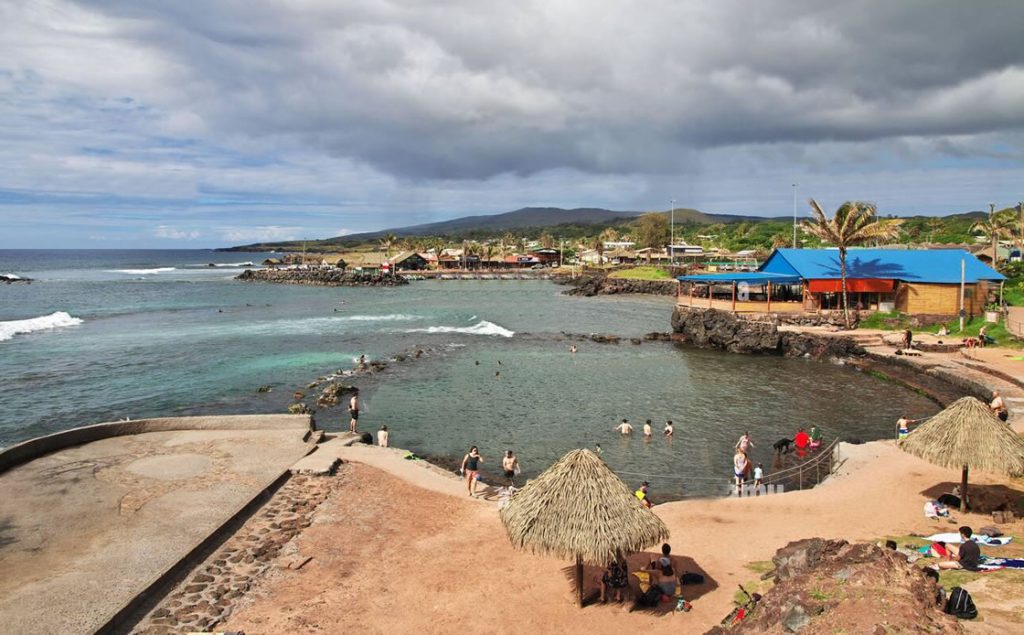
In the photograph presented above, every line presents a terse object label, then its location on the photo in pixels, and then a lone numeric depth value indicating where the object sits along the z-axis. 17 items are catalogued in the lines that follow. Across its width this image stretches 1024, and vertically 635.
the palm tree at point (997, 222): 50.37
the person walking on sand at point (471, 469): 15.65
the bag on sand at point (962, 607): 8.23
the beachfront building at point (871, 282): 37.28
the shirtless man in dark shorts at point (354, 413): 21.61
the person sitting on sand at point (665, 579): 10.59
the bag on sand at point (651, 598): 10.42
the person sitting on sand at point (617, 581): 10.64
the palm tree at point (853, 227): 37.94
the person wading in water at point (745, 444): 18.14
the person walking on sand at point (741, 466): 16.77
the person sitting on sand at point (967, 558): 10.00
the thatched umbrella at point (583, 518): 10.02
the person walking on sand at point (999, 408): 18.88
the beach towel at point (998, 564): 9.98
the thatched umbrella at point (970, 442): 12.52
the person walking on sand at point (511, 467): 17.36
